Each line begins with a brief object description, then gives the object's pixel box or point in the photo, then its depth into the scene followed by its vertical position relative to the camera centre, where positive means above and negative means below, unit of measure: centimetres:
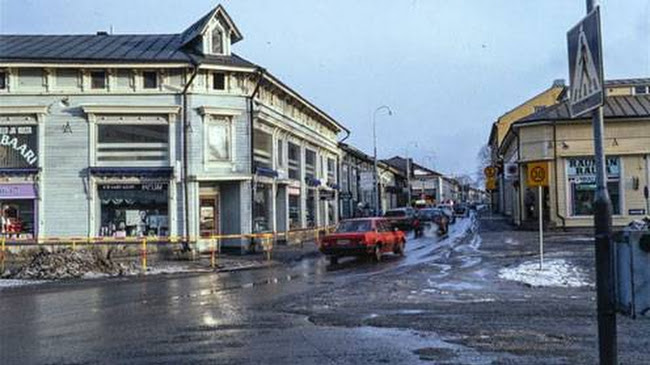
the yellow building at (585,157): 4181 +303
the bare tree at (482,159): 13725 +1007
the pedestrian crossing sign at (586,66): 536 +110
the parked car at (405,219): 4841 -54
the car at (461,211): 9639 -7
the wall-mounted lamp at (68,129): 2997 +364
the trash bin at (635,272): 498 -45
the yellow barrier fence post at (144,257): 2427 -140
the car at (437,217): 4747 -49
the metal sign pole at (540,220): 1943 -31
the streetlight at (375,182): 5847 +239
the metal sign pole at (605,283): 521 -54
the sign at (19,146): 3005 +301
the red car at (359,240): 2566 -99
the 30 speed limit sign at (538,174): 1925 +93
